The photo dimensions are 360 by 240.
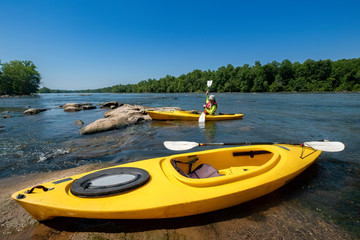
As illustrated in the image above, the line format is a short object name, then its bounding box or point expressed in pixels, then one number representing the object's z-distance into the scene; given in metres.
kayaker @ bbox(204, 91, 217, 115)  10.20
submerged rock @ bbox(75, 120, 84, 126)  9.34
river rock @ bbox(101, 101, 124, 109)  19.10
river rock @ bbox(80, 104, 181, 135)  7.32
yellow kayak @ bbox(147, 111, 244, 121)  9.88
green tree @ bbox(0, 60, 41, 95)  44.88
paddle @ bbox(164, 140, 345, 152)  3.58
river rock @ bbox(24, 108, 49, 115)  13.59
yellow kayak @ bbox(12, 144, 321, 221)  1.89
